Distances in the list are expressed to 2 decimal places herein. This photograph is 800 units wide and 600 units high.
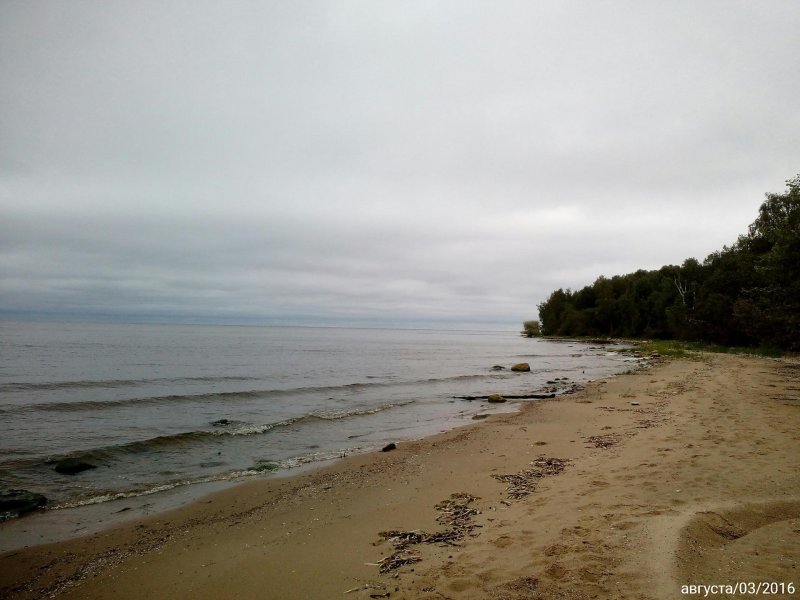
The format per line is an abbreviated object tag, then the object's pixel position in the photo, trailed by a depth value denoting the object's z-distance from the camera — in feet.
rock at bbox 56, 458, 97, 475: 35.70
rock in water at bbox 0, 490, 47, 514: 27.17
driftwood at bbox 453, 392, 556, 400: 71.84
